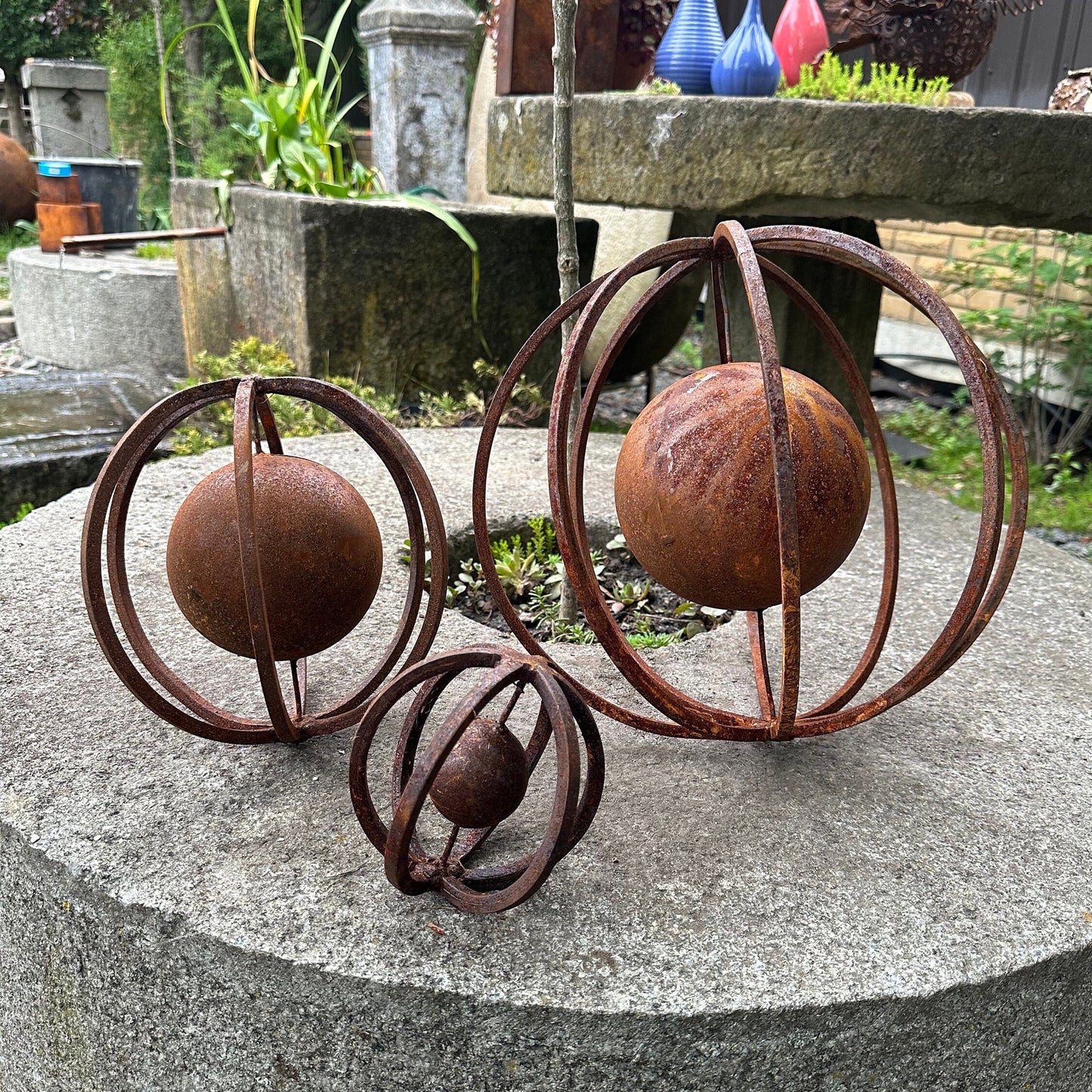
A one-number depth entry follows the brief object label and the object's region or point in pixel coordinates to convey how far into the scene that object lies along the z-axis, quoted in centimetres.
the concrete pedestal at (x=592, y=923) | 113
